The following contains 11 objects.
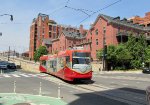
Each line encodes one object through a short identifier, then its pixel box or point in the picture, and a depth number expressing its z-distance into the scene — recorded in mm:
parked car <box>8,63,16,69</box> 25999
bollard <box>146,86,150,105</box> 4205
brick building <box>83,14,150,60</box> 29071
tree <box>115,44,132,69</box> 24741
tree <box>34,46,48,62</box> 42629
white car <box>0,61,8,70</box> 24737
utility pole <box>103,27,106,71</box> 22635
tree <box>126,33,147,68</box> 25732
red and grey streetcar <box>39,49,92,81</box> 10587
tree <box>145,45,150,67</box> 24988
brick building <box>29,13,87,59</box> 52749
